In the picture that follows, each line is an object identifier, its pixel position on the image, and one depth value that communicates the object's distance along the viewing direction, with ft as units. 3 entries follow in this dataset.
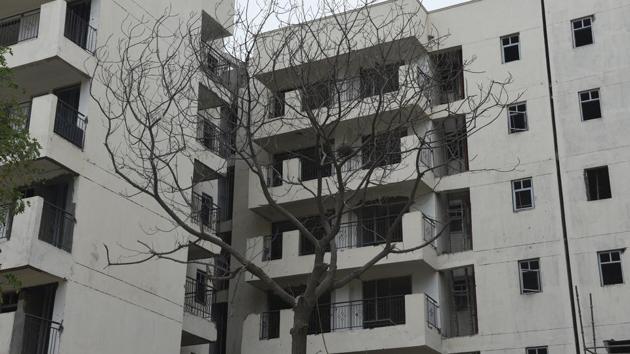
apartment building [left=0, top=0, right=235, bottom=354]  82.58
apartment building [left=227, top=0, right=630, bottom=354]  98.12
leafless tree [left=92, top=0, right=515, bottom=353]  94.73
